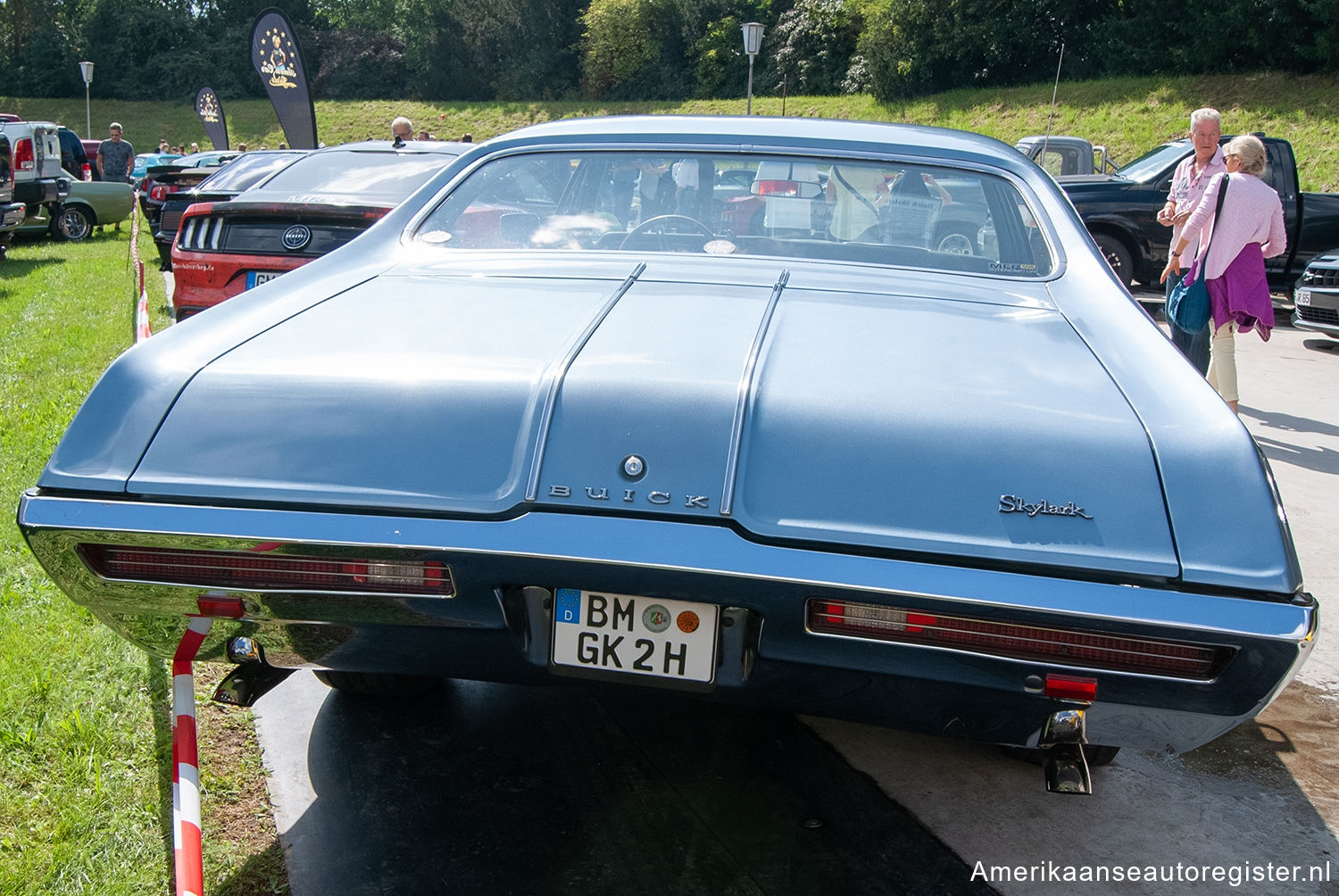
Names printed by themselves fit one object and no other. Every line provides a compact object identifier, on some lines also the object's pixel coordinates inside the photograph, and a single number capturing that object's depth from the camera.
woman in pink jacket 6.18
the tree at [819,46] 42.62
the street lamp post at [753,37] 20.39
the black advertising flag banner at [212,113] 24.94
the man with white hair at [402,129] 11.13
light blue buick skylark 1.77
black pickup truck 11.56
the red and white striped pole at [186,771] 1.89
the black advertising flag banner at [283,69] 14.88
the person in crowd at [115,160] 21.88
